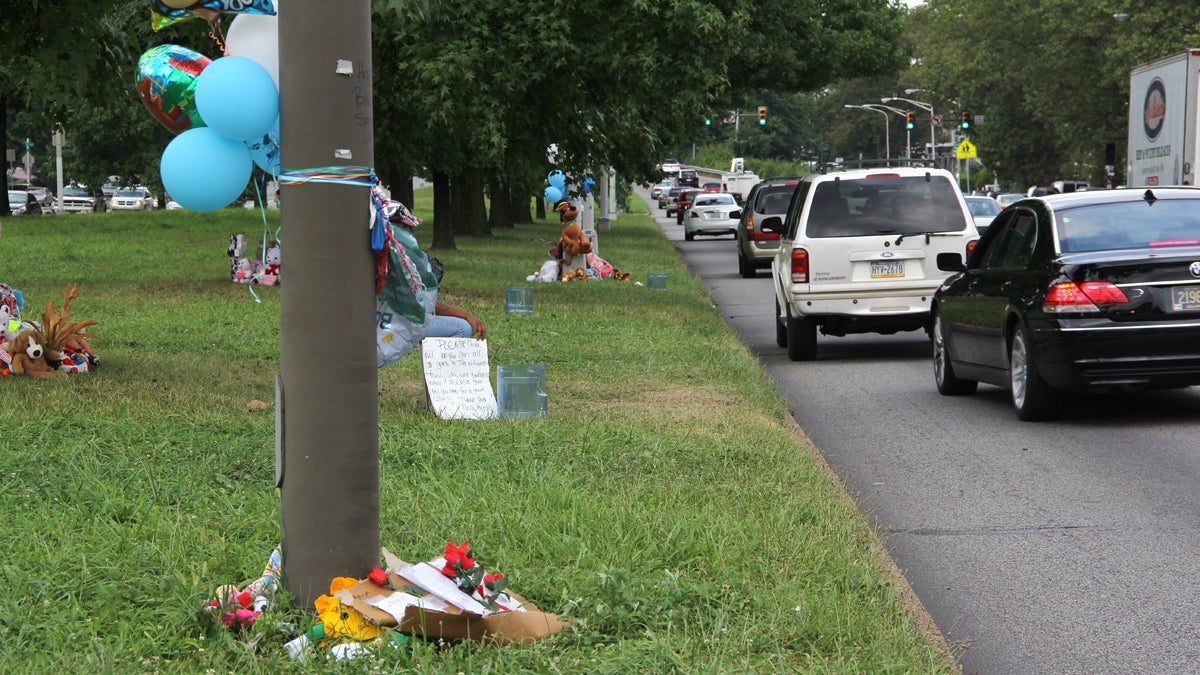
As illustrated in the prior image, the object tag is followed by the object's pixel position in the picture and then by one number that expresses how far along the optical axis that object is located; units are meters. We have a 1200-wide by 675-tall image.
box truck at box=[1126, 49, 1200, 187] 26.33
